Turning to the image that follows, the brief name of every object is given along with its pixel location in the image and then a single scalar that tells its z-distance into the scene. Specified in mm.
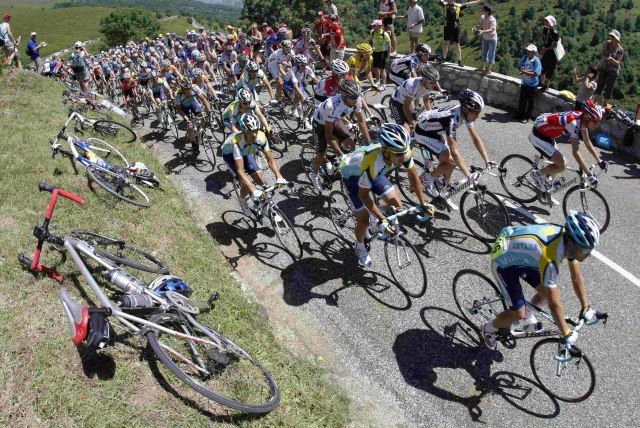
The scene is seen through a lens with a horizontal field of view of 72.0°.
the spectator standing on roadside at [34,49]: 20172
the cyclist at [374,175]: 6441
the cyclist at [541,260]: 4598
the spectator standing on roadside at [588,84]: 11172
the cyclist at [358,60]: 12031
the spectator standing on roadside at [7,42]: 18031
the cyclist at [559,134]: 7812
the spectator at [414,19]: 15852
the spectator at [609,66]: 11875
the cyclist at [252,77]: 12828
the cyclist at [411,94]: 9250
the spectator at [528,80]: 12531
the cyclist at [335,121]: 8414
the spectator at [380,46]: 15773
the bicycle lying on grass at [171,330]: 4566
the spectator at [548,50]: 12773
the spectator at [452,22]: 14961
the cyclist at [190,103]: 12180
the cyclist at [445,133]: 7725
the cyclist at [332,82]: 10094
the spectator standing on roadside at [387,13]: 16734
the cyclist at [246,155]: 7750
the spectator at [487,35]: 13828
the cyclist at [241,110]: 9164
